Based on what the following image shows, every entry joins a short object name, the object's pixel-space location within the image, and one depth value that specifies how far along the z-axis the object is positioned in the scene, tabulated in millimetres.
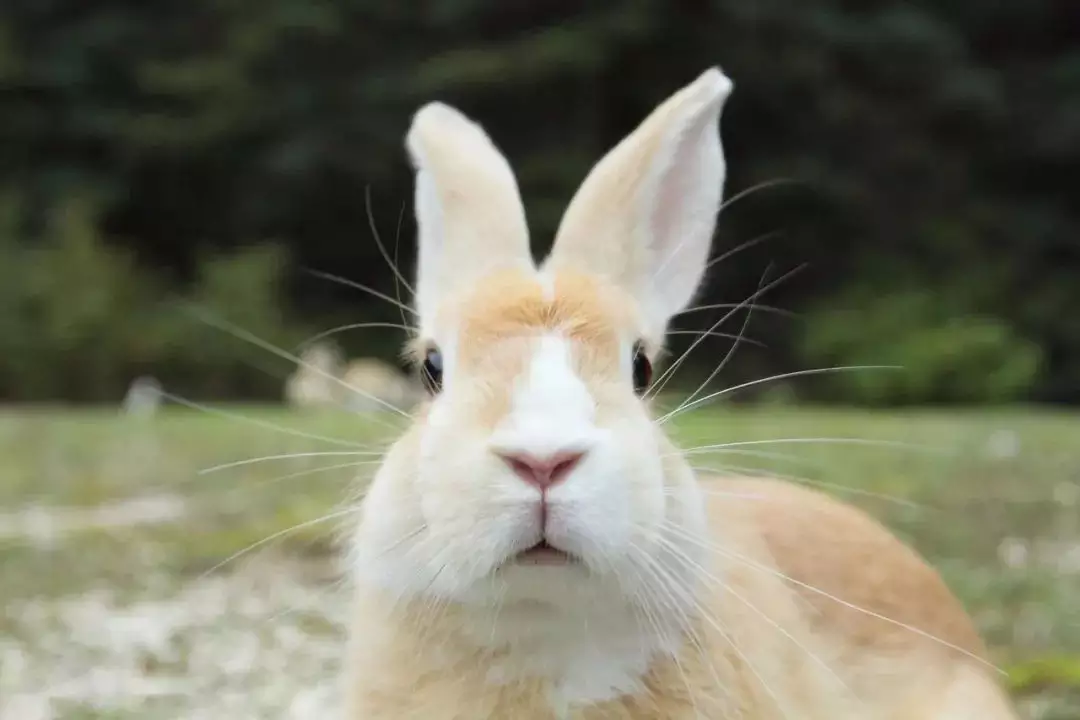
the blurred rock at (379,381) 3529
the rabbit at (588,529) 679
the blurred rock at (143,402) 3221
